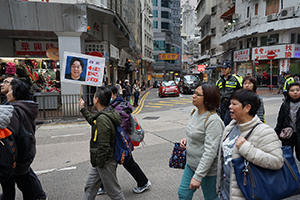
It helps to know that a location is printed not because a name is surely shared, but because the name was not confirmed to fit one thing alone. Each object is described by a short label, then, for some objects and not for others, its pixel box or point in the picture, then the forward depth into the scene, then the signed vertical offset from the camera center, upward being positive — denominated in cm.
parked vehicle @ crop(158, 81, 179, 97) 2019 -82
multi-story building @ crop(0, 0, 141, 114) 995 +260
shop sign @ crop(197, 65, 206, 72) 3706 +235
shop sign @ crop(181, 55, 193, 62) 5438 +615
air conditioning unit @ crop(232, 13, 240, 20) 2630 +807
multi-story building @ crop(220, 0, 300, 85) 2055 +498
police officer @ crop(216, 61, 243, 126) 490 -6
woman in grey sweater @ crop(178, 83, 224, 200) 212 -65
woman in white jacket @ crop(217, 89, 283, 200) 165 -52
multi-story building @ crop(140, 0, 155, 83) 4188 +955
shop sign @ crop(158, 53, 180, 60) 5394 +654
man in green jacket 254 -81
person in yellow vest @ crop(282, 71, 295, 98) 817 +4
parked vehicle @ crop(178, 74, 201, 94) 2230 -17
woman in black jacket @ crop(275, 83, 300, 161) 357 -52
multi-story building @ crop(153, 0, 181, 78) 6438 +1483
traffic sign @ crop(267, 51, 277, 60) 1854 +223
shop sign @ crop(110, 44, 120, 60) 1519 +220
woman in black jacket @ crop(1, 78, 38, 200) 260 -60
